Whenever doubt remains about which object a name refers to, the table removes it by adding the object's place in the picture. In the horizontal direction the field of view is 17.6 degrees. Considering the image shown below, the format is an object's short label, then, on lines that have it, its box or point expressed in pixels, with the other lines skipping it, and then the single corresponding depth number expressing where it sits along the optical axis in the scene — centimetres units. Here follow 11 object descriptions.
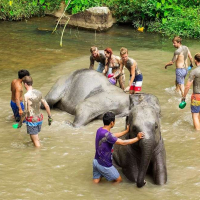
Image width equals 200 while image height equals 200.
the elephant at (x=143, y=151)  770
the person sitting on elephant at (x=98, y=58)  1437
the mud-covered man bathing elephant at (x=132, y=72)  1342
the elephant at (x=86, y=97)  1224
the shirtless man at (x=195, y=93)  1132
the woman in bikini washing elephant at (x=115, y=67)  1432
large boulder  2906
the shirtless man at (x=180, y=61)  1452
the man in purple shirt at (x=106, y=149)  792
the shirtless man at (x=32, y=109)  1009
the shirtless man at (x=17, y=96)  1133
